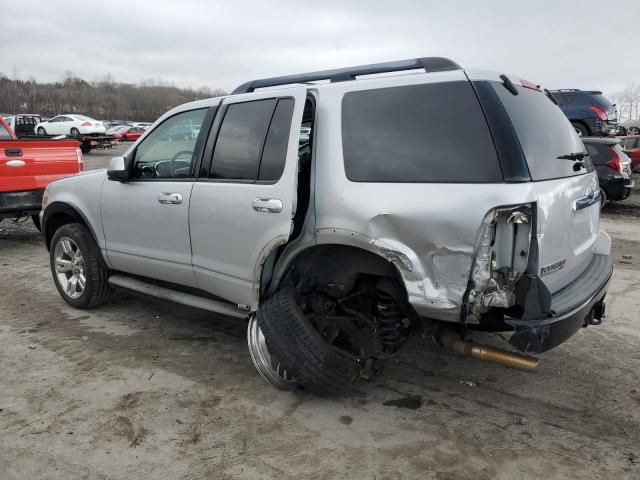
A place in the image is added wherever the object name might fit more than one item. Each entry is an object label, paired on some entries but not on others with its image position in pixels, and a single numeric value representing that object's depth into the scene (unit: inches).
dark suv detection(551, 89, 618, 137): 576.4
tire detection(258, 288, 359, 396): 123.6
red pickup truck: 284.8
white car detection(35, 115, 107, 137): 1149.1
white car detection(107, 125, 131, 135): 1599.4
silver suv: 106.0
